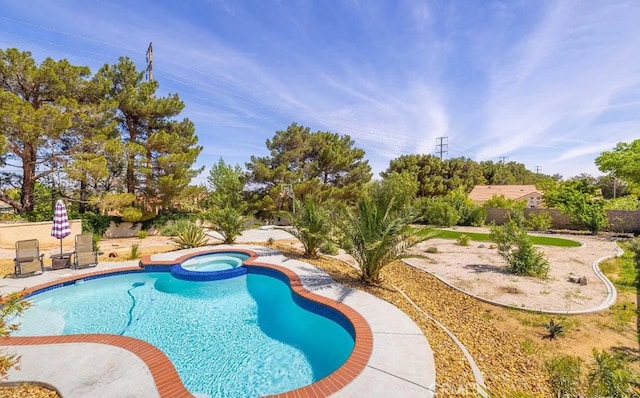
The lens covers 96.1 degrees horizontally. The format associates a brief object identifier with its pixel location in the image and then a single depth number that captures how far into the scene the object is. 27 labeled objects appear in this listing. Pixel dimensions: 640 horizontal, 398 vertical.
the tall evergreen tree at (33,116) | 14.29
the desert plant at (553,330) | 5.46
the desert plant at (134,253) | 11.86
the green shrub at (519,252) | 9.19
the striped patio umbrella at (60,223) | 9.70
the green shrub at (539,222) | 20.23
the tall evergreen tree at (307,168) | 26.20
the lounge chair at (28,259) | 9.12
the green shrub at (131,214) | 18.70
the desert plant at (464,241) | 14.72
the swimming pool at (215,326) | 4.69
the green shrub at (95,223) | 18.02
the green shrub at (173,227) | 19.35
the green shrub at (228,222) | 14.82
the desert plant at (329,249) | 12.30
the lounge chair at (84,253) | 10.07
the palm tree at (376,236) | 7.37
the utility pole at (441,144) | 50.16
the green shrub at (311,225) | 10.94
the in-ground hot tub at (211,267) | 9.73
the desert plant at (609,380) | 2.91
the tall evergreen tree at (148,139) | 19.36
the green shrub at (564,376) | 3.36
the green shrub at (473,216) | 23.66
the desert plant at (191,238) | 13.98
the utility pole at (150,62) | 23.27
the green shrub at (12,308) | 2.71
